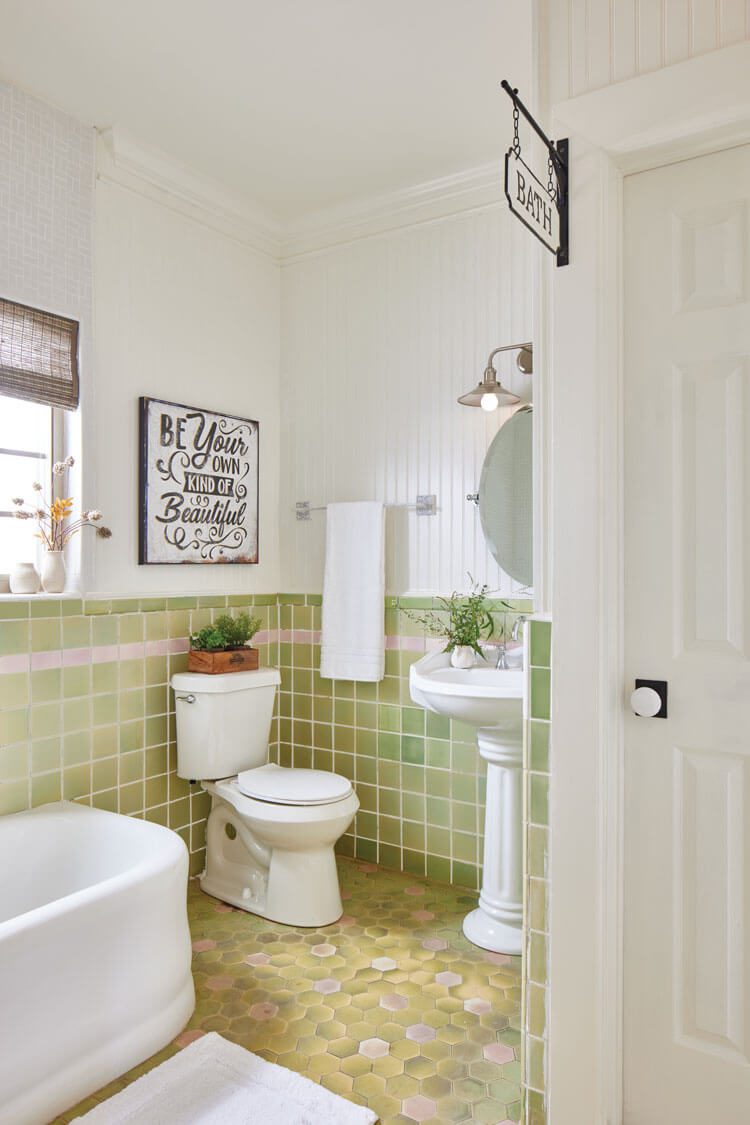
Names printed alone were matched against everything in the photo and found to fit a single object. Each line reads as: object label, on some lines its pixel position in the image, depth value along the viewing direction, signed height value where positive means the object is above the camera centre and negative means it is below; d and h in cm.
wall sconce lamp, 264 +63
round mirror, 267 +25
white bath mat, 169 -121
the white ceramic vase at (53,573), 248 -1
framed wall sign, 280 +32
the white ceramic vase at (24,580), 240 -3
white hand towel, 302 -10
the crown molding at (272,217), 271 +142
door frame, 150 -10
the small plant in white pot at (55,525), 248 +15
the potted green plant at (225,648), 281 -30
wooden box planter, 279 -34
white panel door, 144 -13
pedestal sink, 238 -77
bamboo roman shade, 237 +68
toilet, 256 -80
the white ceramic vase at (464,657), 264 -31
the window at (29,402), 239 +55
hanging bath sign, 148 +72
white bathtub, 166 -93
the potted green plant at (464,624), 267 -20
